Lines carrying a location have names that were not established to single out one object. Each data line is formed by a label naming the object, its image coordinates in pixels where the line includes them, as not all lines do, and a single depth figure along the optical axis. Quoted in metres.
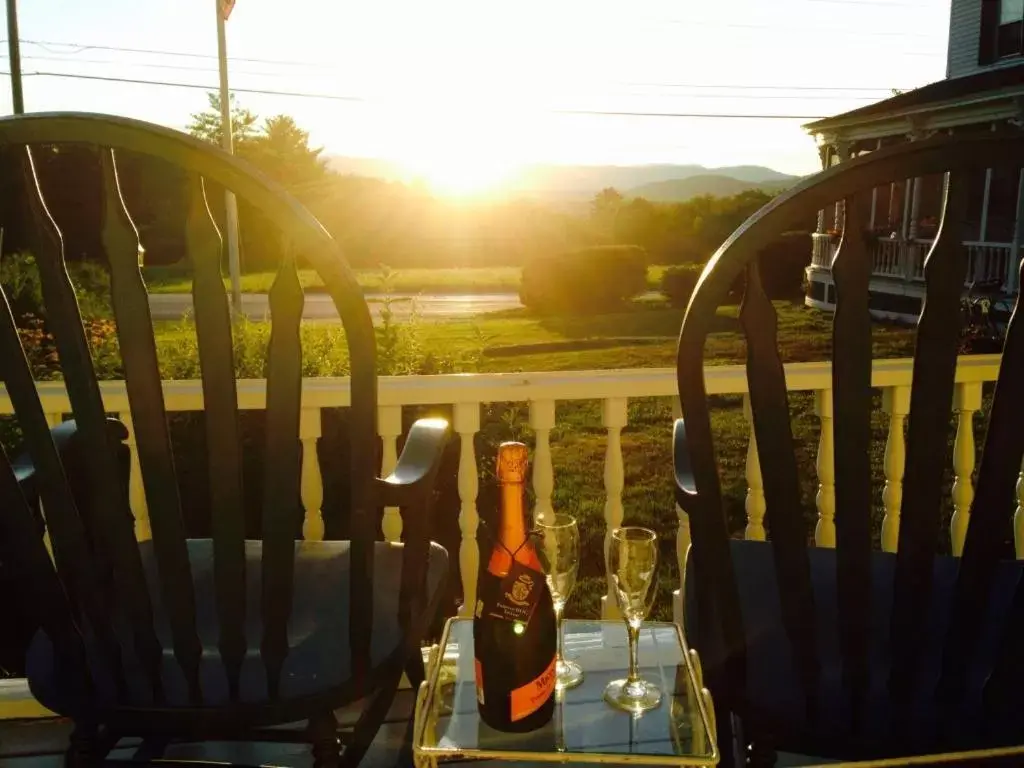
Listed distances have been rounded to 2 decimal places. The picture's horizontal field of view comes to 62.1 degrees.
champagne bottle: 1.22
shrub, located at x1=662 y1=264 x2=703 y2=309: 14.11
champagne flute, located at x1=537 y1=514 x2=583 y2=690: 1.29
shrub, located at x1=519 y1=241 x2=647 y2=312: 13.80
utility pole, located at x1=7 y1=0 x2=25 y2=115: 15.25
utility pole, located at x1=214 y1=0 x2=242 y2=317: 12.10
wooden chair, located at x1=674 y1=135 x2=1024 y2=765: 1.00
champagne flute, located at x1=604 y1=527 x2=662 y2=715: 1.26
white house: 10.76
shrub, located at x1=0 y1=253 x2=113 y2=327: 6.08
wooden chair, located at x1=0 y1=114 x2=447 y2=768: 0.99
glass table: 1.19
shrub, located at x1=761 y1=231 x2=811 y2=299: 15.98
